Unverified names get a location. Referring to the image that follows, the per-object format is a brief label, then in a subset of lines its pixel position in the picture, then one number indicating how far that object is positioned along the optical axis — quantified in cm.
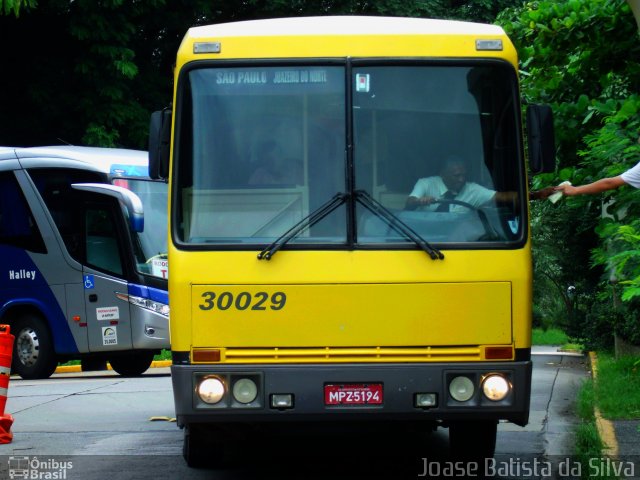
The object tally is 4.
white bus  3487
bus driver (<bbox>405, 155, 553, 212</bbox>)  1498
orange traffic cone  2107
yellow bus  1458
